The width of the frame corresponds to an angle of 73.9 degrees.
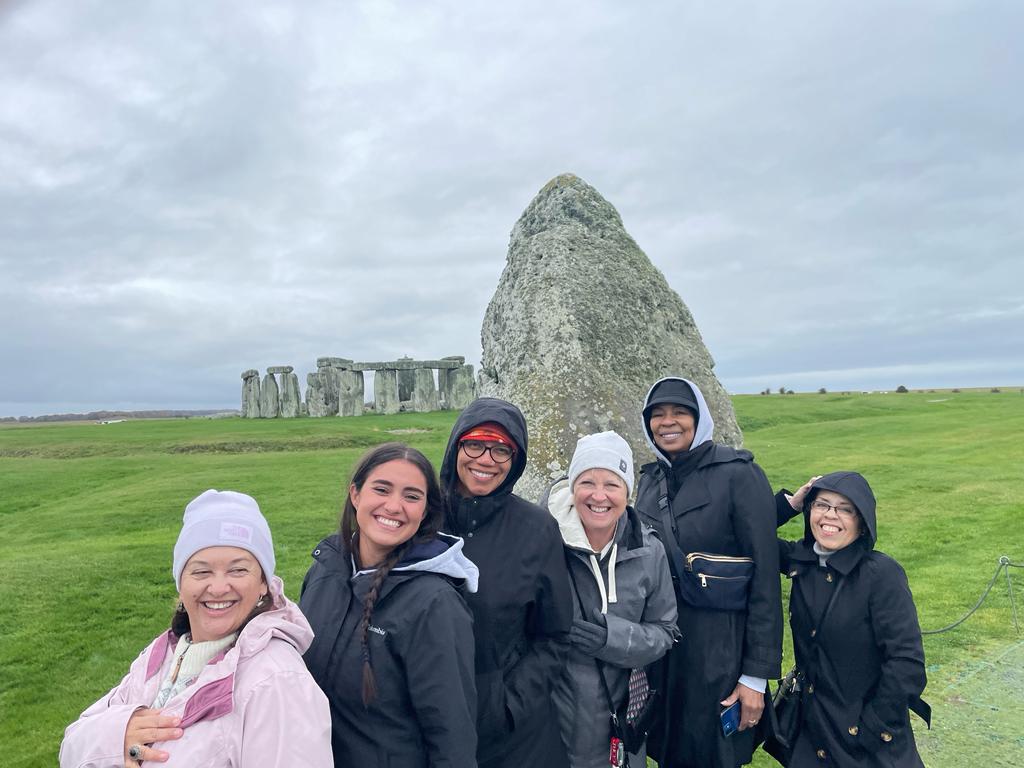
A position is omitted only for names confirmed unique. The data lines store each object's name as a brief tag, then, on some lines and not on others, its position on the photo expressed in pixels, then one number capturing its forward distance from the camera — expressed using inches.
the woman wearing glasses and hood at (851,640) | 119.0
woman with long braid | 87.1
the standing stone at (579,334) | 225.0
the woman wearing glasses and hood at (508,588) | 103.6
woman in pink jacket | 77.7
